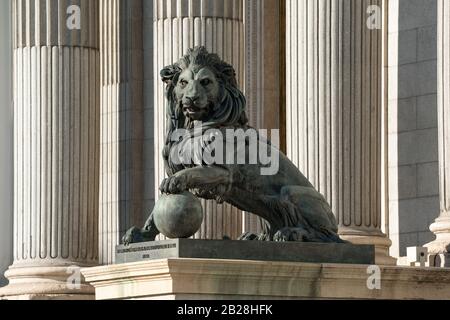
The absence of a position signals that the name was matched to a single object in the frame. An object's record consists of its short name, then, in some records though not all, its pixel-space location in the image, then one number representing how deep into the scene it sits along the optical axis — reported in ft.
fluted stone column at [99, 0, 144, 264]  244.22
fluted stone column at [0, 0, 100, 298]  210.79
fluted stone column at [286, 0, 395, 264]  181.98
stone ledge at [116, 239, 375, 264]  135.13
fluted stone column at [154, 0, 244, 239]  198.90
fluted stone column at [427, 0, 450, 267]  176.65
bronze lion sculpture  139.95
